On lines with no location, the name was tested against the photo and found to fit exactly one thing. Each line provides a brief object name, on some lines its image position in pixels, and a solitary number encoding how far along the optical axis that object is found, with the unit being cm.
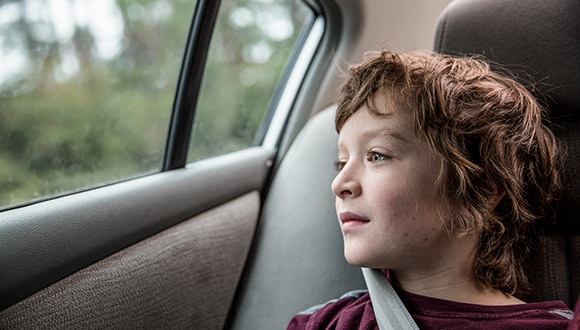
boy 116
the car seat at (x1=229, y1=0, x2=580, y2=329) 136
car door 126
